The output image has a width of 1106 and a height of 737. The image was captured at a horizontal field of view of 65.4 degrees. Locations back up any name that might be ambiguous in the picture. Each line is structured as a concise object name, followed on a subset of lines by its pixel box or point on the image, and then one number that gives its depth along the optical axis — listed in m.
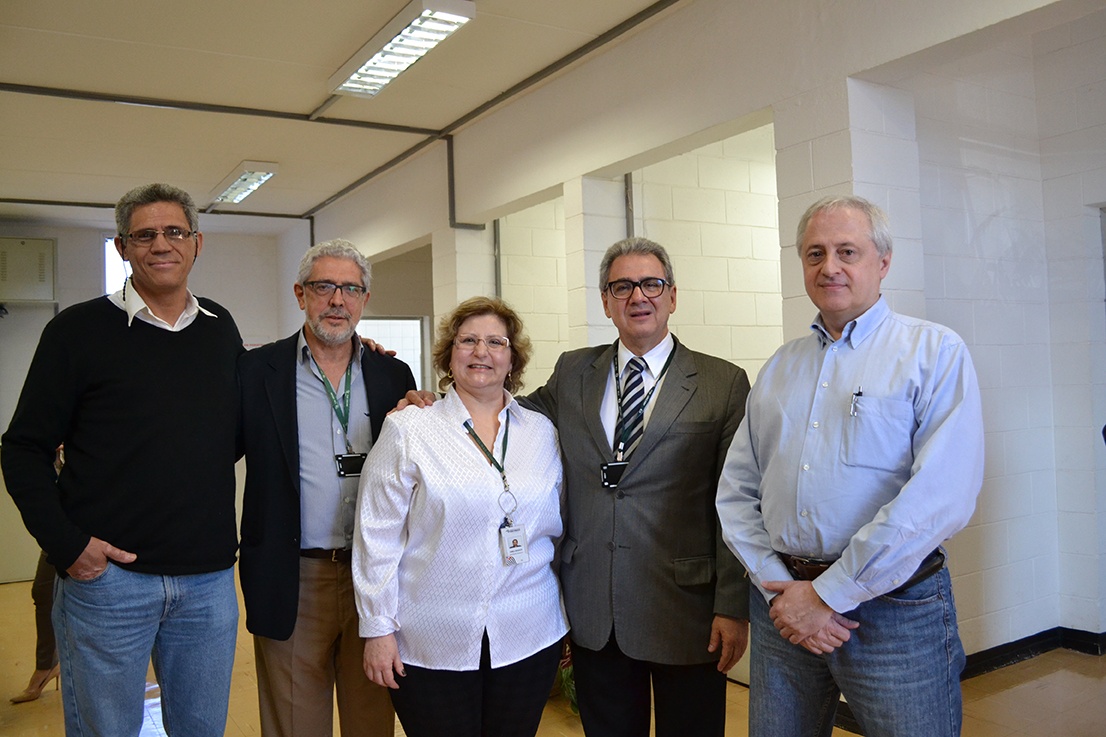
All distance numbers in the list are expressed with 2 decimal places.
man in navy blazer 2.29
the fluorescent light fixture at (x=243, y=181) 6.89
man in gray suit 2.15
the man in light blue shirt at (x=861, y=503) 1.71
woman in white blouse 2.09
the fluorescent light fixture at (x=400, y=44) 4.03
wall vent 8.16
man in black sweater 2.09
